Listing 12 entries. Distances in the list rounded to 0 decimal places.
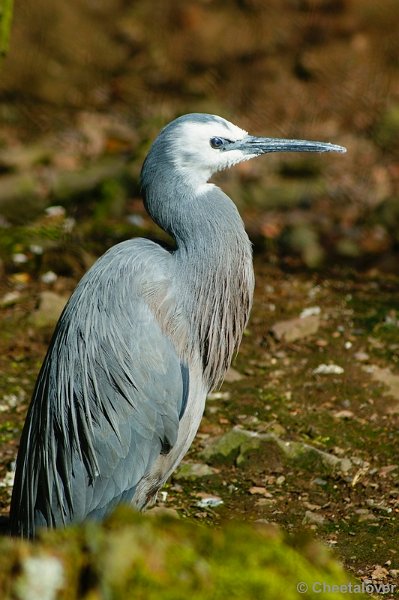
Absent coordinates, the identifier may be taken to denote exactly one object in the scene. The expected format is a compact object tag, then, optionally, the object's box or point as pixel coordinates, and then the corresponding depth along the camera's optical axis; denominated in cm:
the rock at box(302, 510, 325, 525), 990
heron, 827
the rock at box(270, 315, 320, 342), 1411
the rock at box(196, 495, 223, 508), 1030
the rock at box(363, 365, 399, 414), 1214
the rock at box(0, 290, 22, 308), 1539
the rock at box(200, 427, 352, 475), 1090
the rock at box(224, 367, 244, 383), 1322
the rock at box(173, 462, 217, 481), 1100
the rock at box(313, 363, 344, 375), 1313
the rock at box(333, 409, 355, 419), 1204
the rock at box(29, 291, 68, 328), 1467
